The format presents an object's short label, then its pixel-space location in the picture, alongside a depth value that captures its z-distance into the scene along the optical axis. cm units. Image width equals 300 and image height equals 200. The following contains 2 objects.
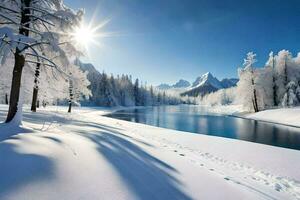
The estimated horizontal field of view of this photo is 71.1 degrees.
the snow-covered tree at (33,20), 841
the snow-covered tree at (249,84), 4531
